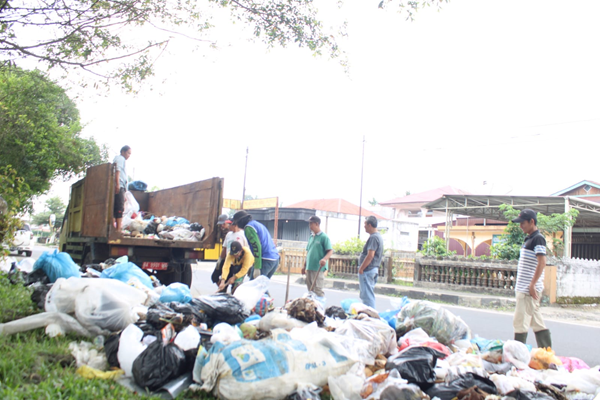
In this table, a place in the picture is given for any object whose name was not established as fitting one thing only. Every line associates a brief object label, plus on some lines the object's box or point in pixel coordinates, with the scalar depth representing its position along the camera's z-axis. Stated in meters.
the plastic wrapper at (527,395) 2.91
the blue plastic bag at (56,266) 5.12
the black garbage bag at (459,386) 3.03
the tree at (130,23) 4.96
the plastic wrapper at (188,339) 3.40
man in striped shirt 4.53
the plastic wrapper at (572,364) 4.01
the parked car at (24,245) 16.89
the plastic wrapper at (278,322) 4.08
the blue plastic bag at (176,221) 8.04
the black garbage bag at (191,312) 4.00
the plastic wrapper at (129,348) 3.18
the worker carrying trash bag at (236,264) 5.80
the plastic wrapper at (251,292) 4.69
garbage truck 6.71
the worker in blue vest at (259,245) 6.19
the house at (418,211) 35.13
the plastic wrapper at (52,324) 3.70
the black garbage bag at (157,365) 2.99
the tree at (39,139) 7.11
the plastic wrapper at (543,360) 3.93
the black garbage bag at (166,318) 3.78
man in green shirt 6.30
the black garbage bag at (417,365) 3.18
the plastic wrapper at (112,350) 3.36
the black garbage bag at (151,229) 7.74
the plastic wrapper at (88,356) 3.31
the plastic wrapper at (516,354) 3.85
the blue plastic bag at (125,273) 5.15
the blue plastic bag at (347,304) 5.32
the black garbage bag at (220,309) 4.22
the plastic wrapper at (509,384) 3.11
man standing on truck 6.73
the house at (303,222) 29.12
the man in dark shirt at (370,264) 6.06
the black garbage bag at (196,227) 7.71
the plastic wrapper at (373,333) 3.85
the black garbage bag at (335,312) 4.97
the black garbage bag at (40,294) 4.50
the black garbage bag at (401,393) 2.83
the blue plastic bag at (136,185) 10.07
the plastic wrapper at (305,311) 4.27
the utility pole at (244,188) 30.45
